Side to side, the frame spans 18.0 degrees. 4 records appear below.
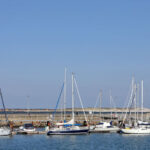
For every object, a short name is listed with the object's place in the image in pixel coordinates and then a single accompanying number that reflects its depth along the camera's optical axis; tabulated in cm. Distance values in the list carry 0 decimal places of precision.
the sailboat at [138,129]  7644
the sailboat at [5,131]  7550
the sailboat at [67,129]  7381
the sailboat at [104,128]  8340
